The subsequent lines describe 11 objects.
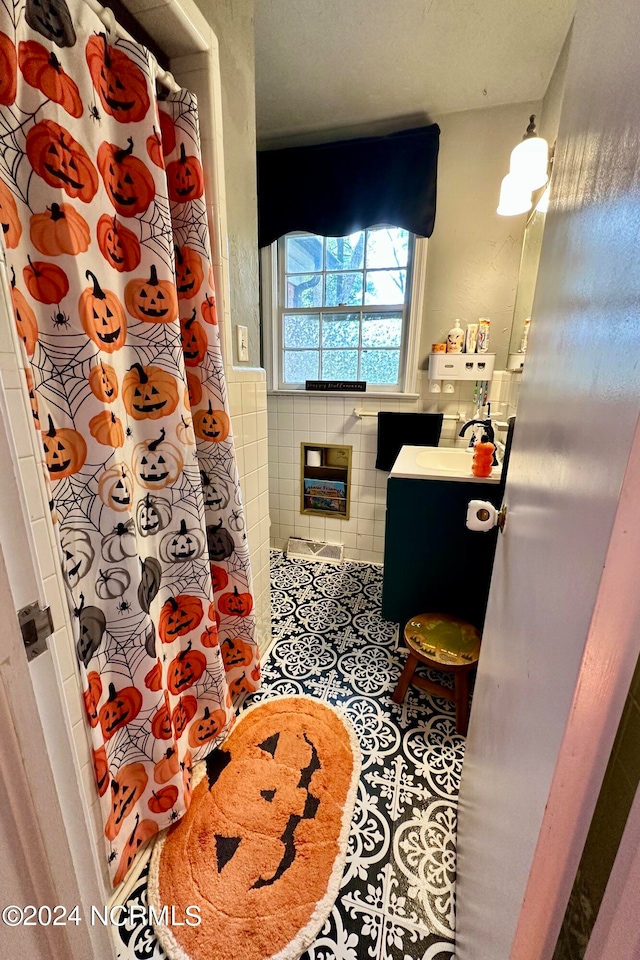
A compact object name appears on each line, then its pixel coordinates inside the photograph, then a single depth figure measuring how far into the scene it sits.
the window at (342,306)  2.17
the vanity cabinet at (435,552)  1.47
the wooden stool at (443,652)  1.28
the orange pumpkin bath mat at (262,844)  0.85
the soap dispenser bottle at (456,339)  2.00
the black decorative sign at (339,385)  2.31
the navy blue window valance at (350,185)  1.89
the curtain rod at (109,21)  0.72
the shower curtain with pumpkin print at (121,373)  0.67
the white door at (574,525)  0.30
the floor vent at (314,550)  2.57
